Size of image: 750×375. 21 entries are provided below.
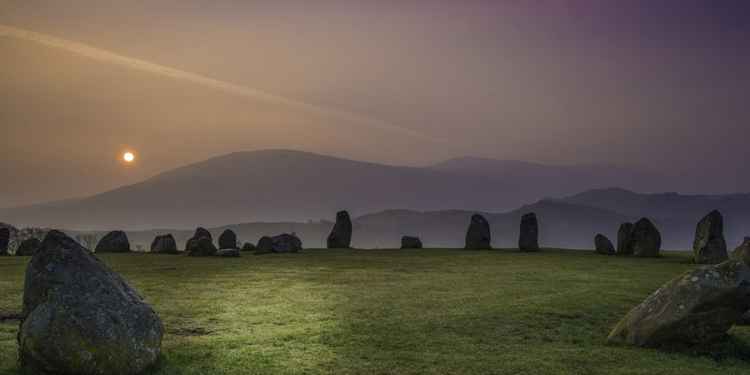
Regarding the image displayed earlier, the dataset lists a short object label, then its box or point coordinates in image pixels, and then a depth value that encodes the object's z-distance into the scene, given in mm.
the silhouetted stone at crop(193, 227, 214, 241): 45575
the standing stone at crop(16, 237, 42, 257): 40906
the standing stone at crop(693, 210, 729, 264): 36375
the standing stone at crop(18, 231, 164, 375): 10914
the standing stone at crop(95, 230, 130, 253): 44750
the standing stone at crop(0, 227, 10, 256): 41344
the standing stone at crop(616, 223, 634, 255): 44188
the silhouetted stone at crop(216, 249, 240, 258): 39781
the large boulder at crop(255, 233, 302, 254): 44312
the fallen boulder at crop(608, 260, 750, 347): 14430
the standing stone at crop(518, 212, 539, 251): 47562
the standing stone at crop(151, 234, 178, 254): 44375
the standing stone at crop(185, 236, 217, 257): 40688
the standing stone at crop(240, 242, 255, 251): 47600
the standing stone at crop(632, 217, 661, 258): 42375
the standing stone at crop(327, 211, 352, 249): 50500
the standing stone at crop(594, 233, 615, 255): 44625
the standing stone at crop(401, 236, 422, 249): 49644
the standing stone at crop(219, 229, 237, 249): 47250
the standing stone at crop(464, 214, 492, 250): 48781
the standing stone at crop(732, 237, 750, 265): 27859
